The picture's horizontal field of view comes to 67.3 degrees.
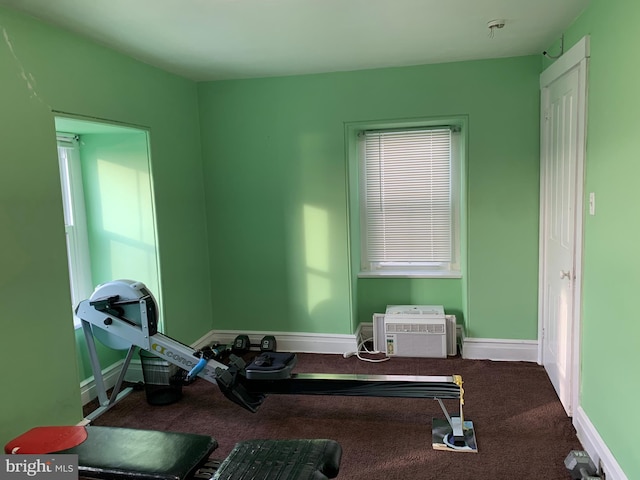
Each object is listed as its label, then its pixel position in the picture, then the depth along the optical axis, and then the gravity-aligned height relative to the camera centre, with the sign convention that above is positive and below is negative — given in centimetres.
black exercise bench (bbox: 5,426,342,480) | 175 -97
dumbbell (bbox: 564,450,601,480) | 230 -137
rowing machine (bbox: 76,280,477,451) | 289 -107
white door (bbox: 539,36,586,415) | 272 -26
